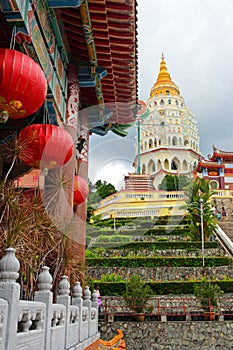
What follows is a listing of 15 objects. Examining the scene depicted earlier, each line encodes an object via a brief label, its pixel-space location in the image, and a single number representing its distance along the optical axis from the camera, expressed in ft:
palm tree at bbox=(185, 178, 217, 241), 72.59
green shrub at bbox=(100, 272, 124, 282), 52.75
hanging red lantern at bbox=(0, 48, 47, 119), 14.35
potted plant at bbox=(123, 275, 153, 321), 37.96
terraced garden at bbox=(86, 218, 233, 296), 49.83
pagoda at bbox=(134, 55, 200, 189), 160.97
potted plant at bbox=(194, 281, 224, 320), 37.71
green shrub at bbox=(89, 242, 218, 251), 67.46
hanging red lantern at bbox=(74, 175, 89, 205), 26.14
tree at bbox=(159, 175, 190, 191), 123.34
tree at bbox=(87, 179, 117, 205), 117.80
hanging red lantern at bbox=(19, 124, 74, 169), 18.17
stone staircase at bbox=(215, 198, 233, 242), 85.58
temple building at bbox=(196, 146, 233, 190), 142.61
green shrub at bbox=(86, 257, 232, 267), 58.65
